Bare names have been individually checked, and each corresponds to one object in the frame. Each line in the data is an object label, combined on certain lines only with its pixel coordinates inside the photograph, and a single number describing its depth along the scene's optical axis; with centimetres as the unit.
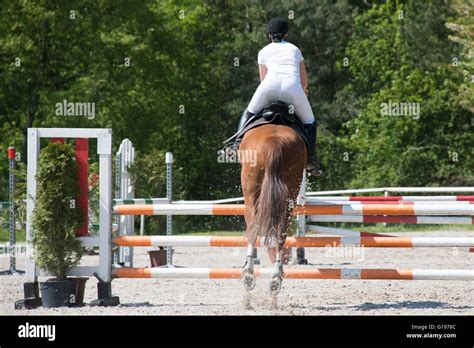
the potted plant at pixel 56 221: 1546
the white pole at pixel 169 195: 2281
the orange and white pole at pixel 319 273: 1461
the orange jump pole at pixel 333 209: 1470
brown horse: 1406
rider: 1515
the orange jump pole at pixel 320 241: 1506
